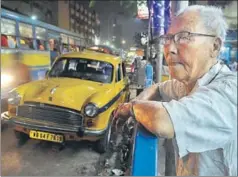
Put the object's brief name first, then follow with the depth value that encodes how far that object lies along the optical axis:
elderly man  0.51
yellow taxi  2.21
